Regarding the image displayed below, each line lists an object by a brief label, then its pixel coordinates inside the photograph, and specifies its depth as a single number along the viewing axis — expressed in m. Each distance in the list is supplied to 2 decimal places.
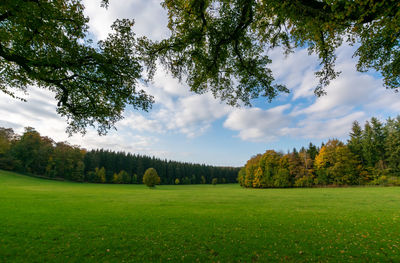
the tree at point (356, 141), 57.62
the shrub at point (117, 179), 76.18
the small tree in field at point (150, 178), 55.44
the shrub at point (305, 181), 57.31
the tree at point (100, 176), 74.12
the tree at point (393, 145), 49.03
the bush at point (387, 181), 46.08
